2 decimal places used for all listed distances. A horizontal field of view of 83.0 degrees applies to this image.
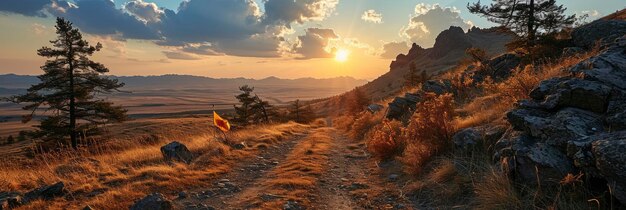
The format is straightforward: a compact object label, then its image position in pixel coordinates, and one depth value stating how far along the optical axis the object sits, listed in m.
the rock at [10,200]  6.54
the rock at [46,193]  7.18
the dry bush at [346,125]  31.86
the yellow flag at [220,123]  15.34
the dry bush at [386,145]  11.66
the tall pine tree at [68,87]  25.95
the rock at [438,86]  19.56
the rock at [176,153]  11.59
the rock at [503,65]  18.48
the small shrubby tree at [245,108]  52.25
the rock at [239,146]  15.15
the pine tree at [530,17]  20.42
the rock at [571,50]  14.64
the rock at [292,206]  6.76
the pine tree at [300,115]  68.62
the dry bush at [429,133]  9.01
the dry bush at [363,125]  22.42
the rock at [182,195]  7.76
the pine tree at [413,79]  47.58
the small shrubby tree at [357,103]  45.64
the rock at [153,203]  6.06
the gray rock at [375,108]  28.79
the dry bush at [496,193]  5.37
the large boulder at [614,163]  4.09
